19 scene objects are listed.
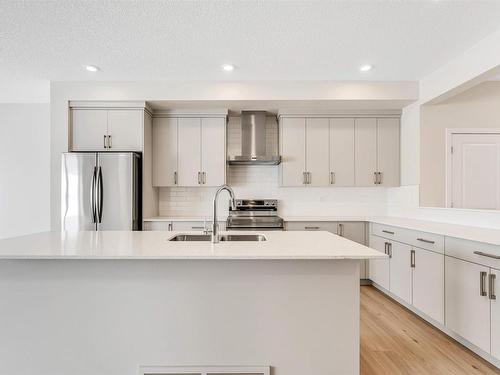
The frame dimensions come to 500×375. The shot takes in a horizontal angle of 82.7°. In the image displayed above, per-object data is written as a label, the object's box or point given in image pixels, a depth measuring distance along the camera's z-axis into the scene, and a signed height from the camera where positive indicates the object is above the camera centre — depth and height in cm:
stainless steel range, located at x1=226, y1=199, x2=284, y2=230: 380 -40
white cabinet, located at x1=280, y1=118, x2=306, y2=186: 406 +54
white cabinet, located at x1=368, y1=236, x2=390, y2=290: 345 -102
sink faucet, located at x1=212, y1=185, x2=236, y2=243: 192 -27
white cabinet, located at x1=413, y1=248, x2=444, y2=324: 254 -90
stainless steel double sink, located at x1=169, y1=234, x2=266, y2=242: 226 -39
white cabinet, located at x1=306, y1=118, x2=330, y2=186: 407 +62
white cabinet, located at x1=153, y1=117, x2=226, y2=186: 402 +54
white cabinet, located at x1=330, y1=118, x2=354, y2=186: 407 +53
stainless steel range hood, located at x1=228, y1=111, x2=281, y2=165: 413 +79
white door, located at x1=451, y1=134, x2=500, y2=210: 354 +24
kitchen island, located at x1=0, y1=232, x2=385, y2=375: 169 -75
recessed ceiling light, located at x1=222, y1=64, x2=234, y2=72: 317 +138
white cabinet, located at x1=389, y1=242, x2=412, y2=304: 300 -92
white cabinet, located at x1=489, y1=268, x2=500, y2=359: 199 -90
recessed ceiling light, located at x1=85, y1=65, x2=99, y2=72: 318 +137
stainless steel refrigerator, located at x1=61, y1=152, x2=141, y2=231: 344 -3
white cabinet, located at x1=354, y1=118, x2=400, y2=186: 408 +56
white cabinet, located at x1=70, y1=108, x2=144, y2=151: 367 +77
